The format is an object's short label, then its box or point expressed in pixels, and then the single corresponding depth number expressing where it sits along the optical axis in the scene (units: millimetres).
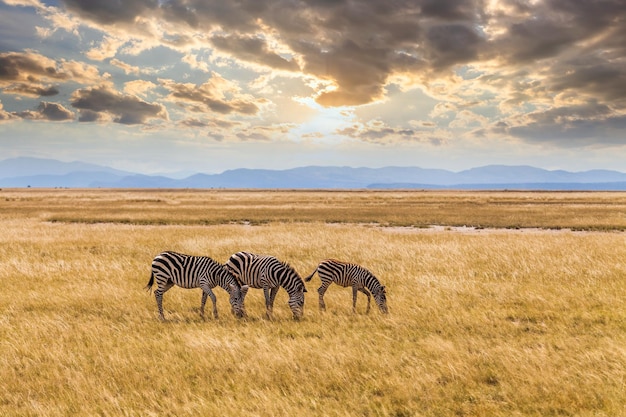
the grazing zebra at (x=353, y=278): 11953
